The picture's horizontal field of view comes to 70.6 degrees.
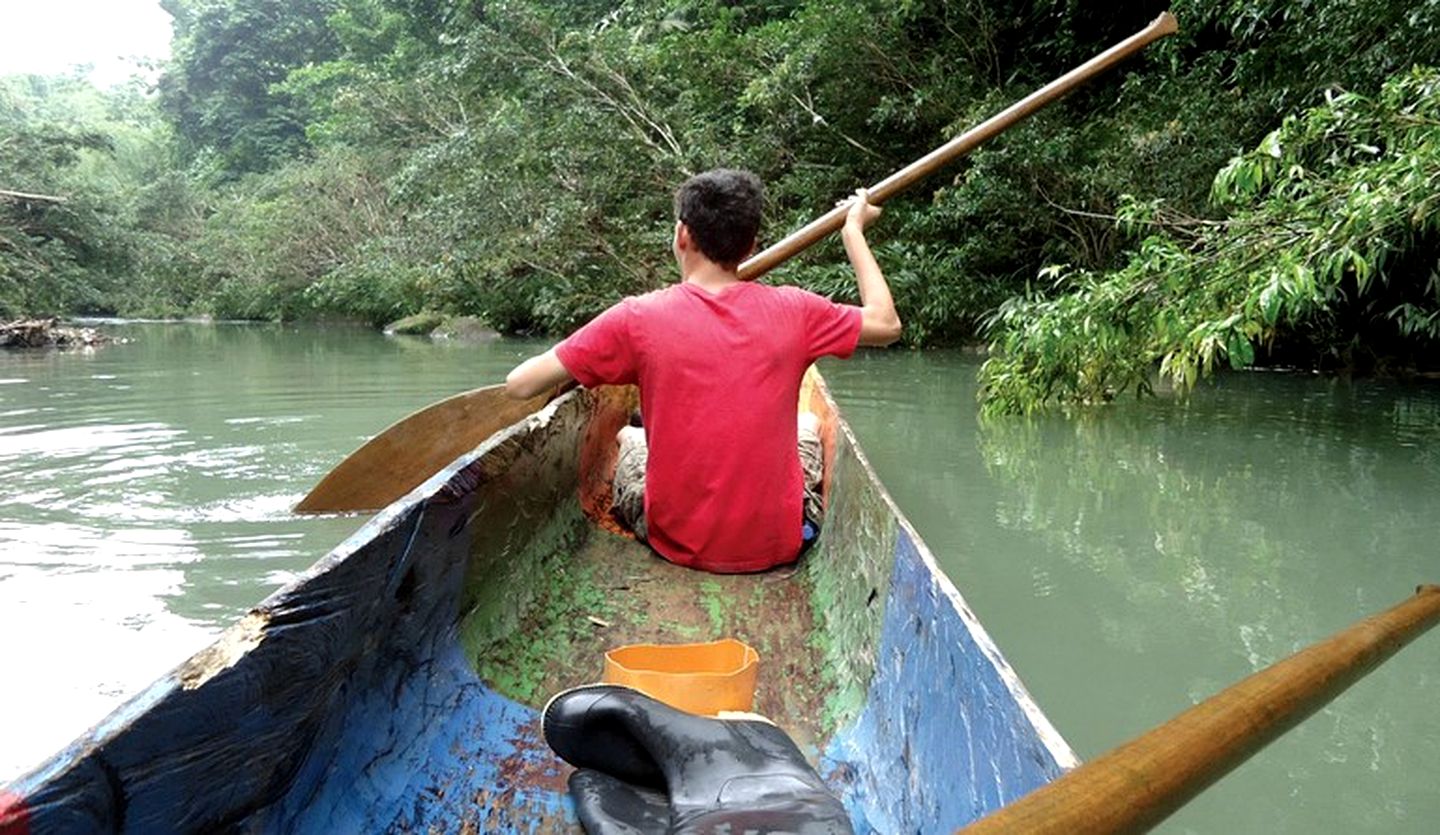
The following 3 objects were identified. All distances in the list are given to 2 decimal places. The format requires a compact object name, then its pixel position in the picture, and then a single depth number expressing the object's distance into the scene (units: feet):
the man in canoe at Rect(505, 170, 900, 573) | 6.82
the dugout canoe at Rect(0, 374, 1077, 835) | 3.45
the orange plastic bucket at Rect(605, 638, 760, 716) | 5.41
